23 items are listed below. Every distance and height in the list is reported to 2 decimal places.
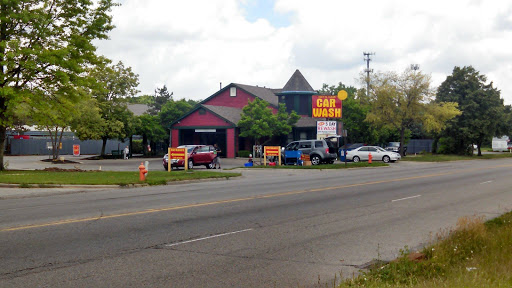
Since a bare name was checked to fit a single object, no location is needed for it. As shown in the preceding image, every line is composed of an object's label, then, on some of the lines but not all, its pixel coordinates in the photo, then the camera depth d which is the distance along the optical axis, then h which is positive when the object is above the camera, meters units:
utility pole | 79.09 +13.90
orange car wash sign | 47.12 +3.97
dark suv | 38.41 -0.01
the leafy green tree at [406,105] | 51.47 +4.54
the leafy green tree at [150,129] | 55.88 +2.40
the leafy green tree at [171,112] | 60.62 +4.62
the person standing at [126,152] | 51.58 -0.10
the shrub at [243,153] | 54.19 -0.29
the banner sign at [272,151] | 37.50 -0.07
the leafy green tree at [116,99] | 50.89 +5.39
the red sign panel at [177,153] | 31.73 -0.15
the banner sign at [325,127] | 42.44 +1.90
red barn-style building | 54.78 +3.31
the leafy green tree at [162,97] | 99.07 +11.31
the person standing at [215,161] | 35.60 -0.74
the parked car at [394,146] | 59.84 +0.41
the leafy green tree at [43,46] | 24.16 +5.29
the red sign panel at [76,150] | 54.62 +0.14
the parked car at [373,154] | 44.66 -0.40
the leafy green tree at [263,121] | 51.03 +2.99
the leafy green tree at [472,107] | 57.19 +4.72
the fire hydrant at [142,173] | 22.55 -0.98
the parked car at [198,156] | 33.97 -0.38
